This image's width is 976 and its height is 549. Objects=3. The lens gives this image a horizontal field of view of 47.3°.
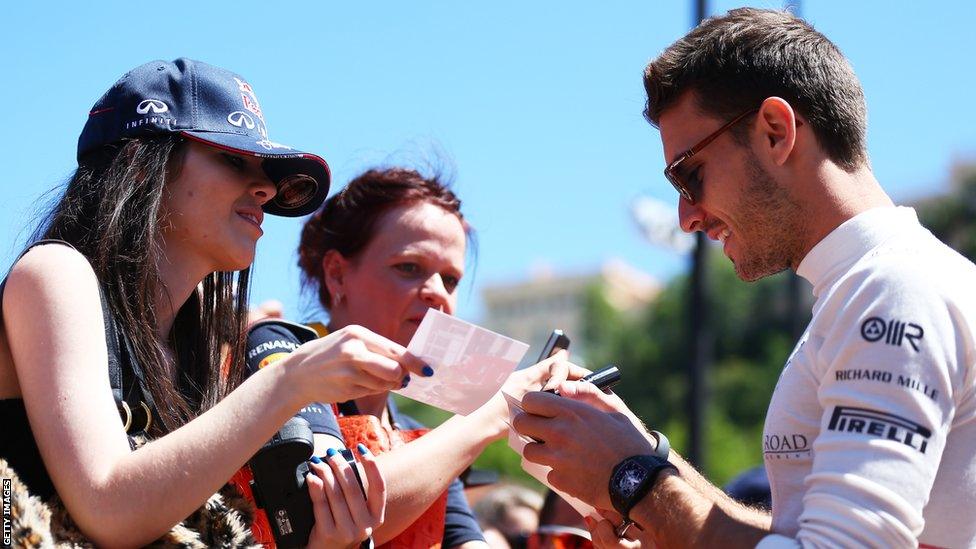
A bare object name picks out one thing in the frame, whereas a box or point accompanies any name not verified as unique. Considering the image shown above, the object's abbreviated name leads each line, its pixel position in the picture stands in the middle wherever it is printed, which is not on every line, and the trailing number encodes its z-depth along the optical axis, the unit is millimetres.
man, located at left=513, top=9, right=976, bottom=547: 2318
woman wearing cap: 2428
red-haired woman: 4164
